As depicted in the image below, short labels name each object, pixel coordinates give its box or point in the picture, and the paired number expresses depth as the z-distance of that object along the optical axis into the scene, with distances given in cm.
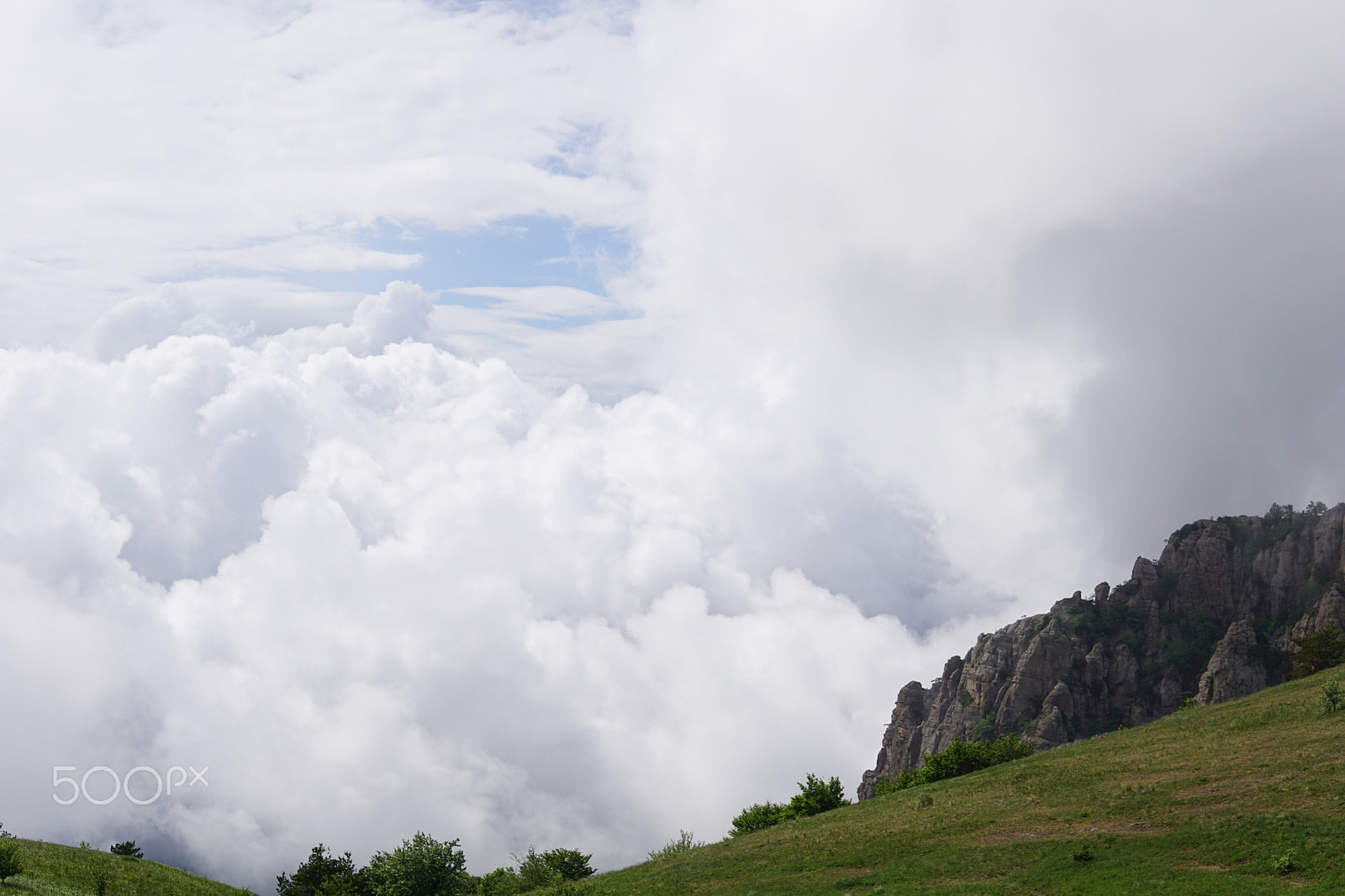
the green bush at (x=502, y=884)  6209
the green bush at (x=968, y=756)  6912
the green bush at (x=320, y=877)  6751
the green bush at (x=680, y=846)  6500
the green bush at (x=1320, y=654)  8650
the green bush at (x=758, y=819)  7600
